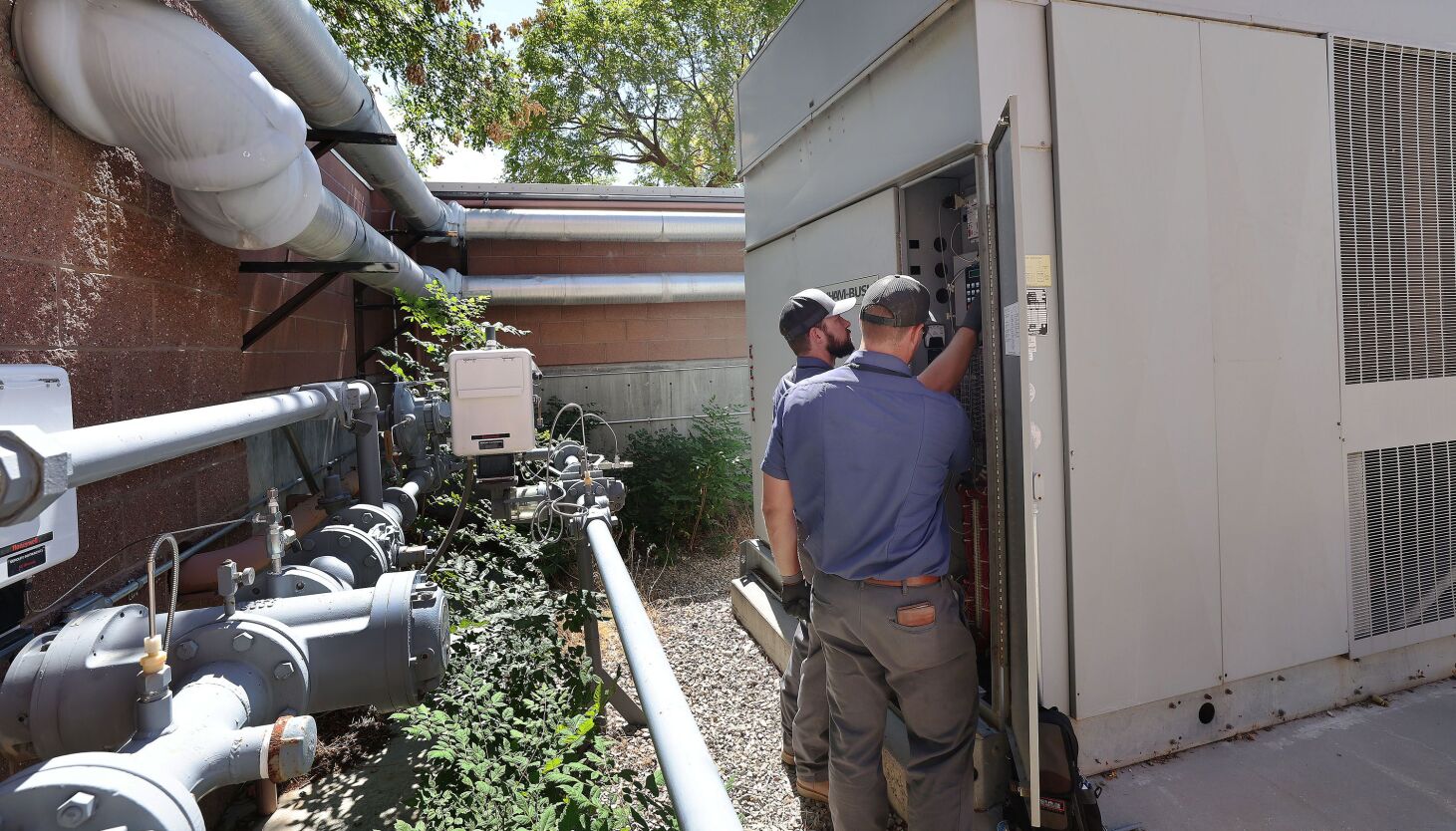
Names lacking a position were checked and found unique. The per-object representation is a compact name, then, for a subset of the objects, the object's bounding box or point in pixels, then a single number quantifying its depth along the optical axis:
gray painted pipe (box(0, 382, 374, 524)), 1.18
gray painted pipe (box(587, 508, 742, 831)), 1.06
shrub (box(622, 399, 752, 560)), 6.82
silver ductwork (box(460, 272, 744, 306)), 6.95
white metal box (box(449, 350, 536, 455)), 3.46
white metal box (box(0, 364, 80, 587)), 1.52
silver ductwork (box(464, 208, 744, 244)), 6.82
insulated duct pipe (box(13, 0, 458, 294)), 1.97
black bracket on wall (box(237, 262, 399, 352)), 3.48
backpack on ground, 2.33
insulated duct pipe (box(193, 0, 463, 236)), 2.55
